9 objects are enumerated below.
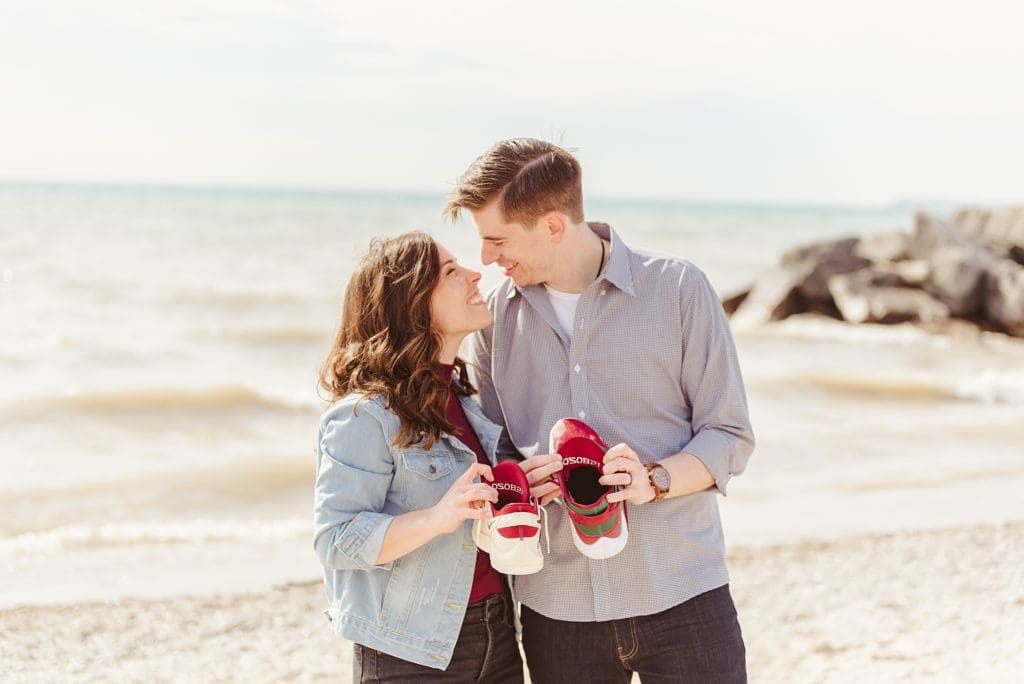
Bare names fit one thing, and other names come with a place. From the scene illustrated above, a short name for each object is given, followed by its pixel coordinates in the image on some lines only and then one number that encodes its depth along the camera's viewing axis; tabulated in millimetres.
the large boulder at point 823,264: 18688
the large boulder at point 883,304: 17281
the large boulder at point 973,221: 20828
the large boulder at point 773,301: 18188
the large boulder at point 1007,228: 19828
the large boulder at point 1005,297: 16719
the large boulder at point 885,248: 20188
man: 2953
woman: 2715
